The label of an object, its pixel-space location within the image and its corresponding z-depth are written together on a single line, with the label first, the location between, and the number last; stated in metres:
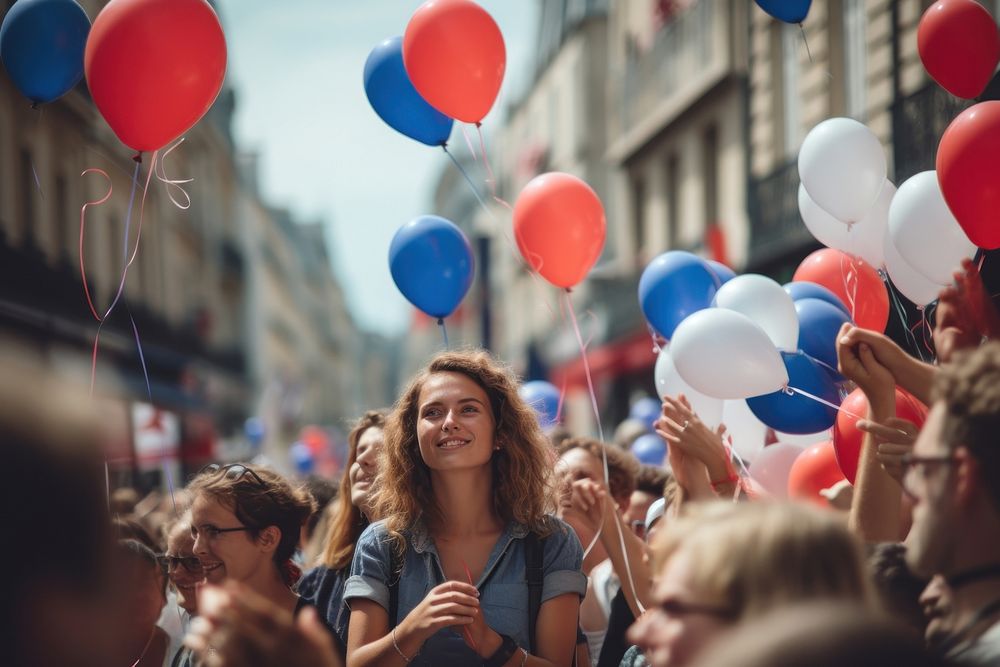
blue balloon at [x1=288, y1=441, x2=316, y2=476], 13.91
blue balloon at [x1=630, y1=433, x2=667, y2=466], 7.20
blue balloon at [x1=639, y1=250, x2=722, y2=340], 4.89
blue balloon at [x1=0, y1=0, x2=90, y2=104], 4.34
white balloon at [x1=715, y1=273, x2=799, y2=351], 4.20
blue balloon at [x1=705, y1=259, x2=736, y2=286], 5.14
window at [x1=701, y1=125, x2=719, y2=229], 17.12
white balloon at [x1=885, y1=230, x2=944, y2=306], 4.40
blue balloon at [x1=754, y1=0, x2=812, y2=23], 4.74
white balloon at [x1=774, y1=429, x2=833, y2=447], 4.60
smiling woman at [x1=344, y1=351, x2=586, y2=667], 2.82
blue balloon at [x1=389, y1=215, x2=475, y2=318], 5.01
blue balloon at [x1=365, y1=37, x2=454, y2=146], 5.03
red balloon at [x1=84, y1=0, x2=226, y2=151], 4.09
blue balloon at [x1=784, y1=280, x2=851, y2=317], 4.49
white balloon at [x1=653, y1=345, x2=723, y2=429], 4.78
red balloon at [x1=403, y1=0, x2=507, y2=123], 4.64
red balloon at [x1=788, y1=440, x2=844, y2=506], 3.91
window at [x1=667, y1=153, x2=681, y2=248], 18.98
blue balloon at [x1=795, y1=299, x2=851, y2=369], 4.21
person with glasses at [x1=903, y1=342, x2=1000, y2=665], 1.88
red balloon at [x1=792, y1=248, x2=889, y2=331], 4.61
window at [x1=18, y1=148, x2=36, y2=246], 13.39
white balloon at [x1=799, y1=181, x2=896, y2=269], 4.74
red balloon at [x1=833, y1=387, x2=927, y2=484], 3.48
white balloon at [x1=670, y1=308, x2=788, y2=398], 3.85
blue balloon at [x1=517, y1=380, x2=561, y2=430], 6.72
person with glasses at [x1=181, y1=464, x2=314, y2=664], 3.35
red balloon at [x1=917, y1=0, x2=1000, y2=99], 4.32
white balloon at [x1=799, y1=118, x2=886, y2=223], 4.50
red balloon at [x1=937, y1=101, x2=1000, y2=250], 3.71
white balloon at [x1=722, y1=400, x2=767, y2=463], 4.99
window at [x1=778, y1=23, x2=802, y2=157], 13.46
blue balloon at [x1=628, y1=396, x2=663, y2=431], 9.15
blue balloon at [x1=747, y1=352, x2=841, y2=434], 4.14
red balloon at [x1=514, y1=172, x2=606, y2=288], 4.86
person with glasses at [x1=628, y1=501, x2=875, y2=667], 1.62
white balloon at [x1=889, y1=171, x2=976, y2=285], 4.05
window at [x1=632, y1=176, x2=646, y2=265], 20.84
